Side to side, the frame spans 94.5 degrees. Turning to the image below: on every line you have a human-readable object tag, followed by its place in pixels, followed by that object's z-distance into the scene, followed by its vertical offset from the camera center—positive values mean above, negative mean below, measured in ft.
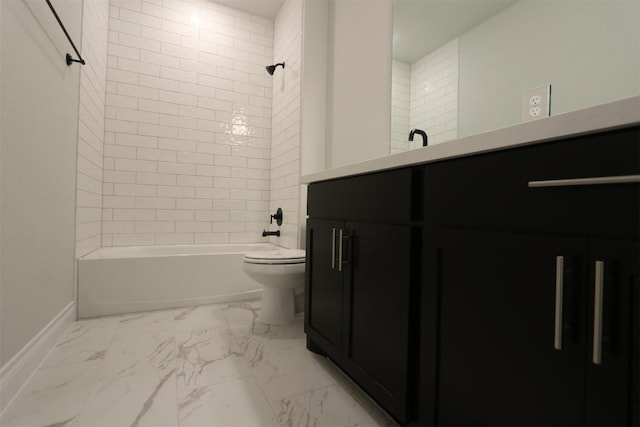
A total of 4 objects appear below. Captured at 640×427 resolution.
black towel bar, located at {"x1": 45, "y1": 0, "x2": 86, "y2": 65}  4.27 +2.81
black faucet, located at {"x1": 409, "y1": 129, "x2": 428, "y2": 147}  5.55 +1.50
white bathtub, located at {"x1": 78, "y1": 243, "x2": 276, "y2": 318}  6.52 -1.77
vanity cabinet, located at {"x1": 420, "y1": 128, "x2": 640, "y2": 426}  1.53 -0.45
